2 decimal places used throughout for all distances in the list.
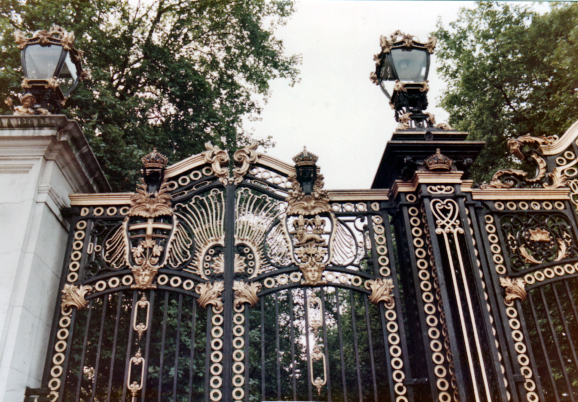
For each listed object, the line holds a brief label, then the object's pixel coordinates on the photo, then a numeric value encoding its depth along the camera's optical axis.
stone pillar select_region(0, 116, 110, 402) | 3.76
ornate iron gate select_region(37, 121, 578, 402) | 4.00
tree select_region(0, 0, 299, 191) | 8.27
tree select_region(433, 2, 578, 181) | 10.19
